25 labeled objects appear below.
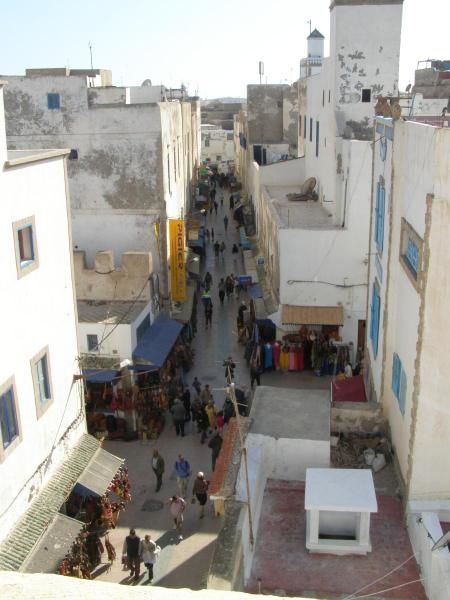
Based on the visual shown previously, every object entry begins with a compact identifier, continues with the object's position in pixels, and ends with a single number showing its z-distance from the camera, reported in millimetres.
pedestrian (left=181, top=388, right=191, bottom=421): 16438
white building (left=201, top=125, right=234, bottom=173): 66062
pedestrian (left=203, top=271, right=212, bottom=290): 26041
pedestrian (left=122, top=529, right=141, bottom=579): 11102
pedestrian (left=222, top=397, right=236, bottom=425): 15692
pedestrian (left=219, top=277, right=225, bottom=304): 25781
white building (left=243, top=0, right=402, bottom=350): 19797
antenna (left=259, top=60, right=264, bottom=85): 60638
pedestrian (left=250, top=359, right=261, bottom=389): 18312
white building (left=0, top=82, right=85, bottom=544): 9797
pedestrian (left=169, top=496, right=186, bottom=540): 12281
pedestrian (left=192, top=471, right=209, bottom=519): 12750
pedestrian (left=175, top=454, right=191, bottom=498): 13461
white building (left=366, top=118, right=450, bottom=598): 8797
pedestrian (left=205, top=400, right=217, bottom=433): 15844
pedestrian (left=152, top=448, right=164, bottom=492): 13639
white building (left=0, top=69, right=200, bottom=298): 20312
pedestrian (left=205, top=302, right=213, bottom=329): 23656
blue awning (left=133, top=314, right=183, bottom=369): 16969
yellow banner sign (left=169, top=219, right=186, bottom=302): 22025
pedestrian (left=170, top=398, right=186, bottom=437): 15758
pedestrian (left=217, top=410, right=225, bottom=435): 15527
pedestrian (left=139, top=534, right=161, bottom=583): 10984
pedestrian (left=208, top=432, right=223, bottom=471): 14109
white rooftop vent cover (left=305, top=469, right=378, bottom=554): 9344
